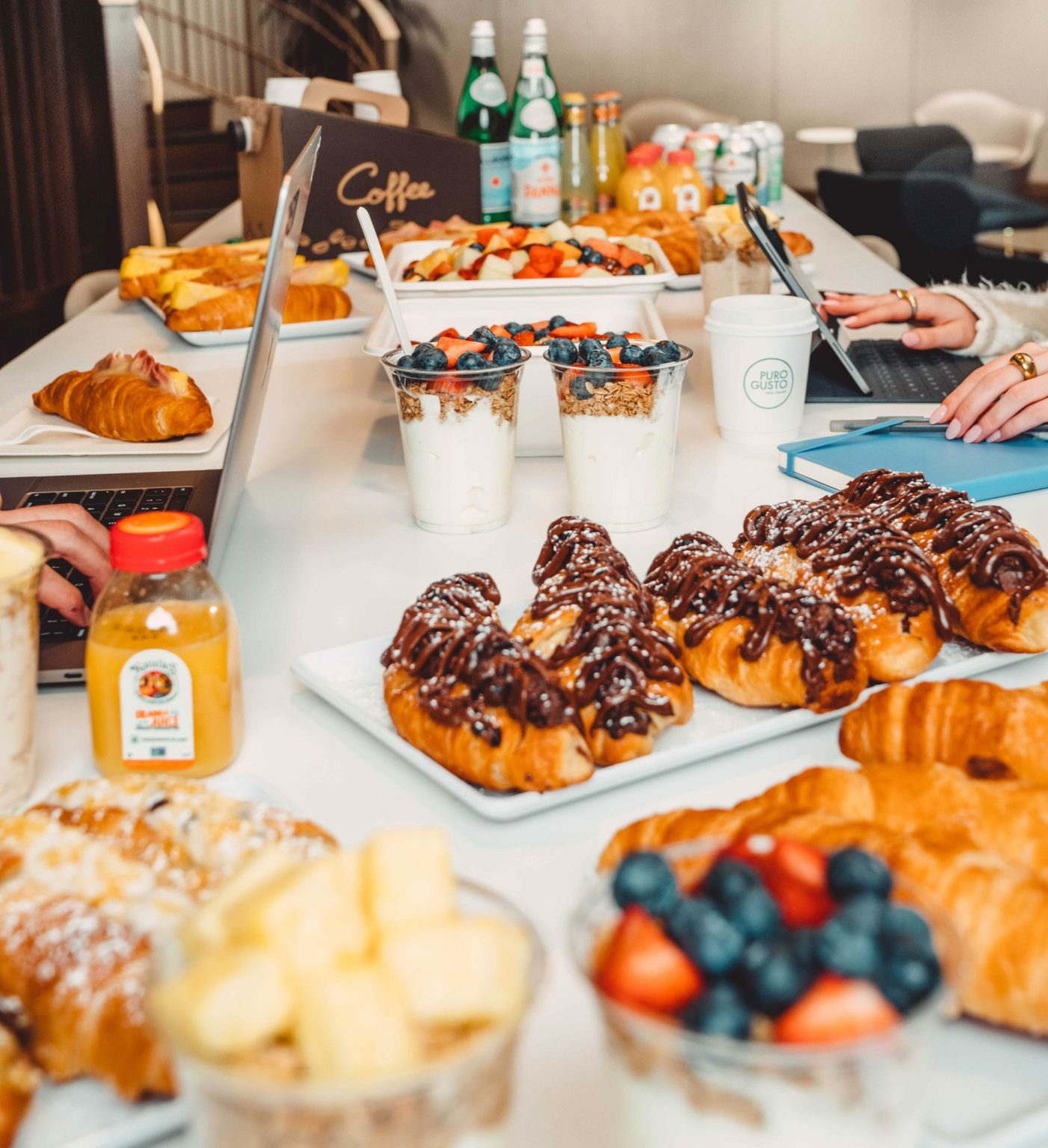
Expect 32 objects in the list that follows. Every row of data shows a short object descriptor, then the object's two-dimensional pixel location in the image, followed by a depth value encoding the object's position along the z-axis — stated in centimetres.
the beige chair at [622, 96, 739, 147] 701
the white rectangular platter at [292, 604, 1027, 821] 88
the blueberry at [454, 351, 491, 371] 139
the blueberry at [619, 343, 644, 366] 140
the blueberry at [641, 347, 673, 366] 139
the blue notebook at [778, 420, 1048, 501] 156
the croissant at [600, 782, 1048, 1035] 63
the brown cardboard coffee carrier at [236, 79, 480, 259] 285
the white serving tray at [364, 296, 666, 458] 186
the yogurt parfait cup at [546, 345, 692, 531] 141
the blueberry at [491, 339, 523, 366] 140
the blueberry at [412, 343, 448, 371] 138
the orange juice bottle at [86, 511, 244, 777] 86
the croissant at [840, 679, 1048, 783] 86
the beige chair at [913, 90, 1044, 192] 663
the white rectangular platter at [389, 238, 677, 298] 194
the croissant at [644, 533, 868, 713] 99
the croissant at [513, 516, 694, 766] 93
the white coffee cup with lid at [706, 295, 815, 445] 172
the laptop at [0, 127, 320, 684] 108
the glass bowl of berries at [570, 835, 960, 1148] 46
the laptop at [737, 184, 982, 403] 184
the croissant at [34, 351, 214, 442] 183
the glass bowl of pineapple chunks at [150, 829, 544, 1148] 46
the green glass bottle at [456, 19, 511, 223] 325
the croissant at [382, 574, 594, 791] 89
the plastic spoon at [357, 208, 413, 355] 149
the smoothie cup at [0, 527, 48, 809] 83
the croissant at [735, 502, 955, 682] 105
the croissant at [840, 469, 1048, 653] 108
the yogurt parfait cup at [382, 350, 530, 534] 140
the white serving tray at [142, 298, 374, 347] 240
